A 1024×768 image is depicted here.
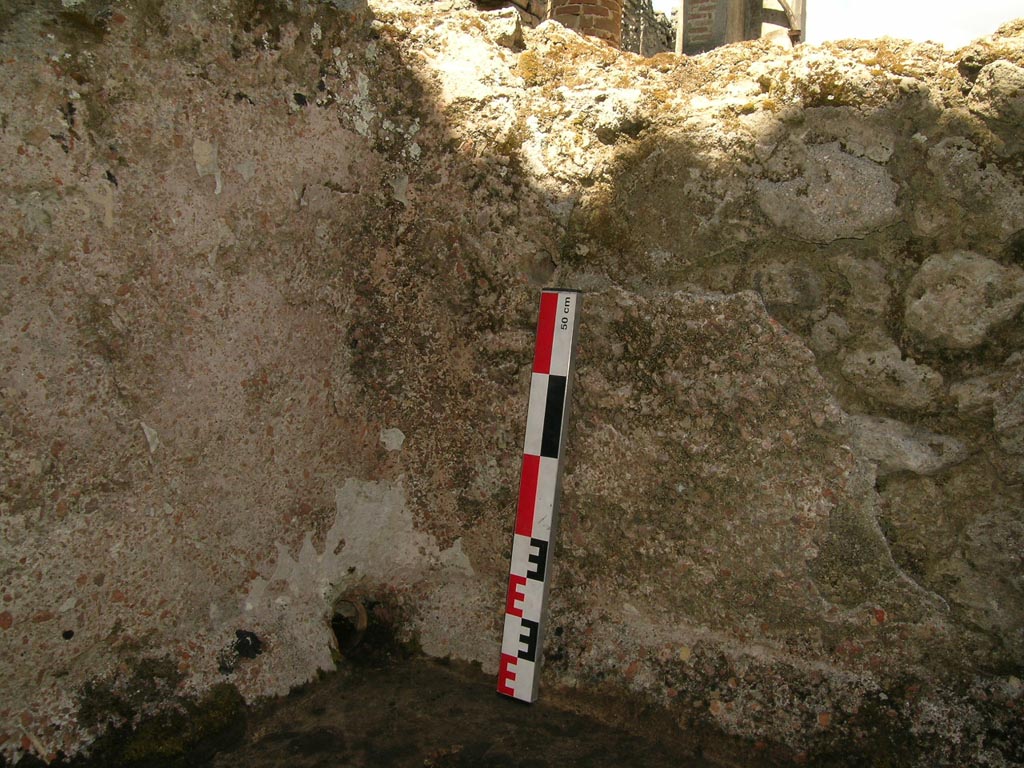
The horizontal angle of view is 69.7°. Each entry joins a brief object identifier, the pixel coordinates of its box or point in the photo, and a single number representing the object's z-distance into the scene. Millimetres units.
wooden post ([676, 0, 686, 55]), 6852
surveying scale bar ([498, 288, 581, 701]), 1757
